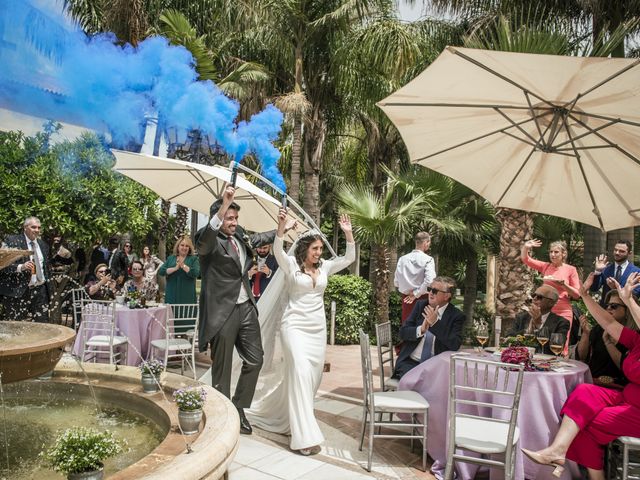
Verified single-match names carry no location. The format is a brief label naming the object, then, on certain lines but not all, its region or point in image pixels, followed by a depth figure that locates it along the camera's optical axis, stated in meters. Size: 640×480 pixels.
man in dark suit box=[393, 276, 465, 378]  5.13
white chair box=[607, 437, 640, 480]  3.68
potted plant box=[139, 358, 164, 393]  4.04
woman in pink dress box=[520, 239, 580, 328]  6.40
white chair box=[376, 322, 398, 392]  5.31
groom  4.86
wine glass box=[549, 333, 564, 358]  4.71
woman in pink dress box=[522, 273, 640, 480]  3.91
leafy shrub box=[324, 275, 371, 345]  10.46
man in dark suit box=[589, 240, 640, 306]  6.46
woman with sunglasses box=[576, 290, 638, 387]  4.70
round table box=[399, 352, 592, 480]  4.09
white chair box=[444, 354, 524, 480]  3.69
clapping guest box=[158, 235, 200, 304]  7.81
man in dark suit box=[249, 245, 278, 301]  8.53
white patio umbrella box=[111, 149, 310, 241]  6.11
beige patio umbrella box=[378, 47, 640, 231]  3.64
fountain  2.70
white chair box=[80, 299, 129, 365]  6.54
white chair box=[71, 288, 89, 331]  7.28
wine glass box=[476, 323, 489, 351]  4.79
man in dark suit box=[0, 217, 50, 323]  6.93
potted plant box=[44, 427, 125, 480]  2.41
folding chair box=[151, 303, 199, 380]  6.62
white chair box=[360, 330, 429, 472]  4.36
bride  4.67
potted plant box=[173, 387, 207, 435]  3.25
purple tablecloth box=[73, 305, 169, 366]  7.08
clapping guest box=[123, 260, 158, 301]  8.12
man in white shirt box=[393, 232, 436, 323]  7.96
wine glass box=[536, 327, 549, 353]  4.86
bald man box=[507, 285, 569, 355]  5.29
